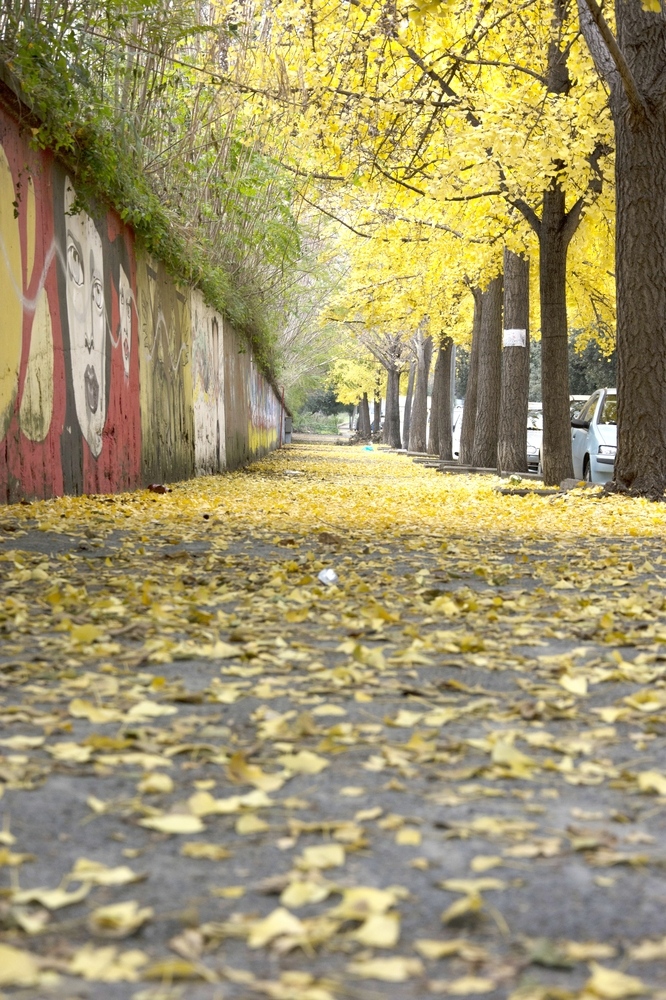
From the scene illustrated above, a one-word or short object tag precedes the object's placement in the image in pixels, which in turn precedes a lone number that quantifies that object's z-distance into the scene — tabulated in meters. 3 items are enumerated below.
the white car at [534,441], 50.91
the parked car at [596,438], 32.41
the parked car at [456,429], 70.70
